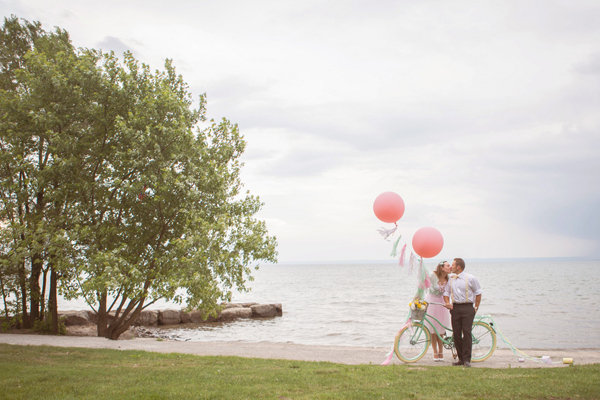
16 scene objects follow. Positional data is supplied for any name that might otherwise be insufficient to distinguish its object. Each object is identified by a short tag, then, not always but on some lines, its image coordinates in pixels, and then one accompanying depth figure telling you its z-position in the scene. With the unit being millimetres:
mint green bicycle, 11750
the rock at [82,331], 21741
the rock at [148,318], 33450
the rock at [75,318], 26719
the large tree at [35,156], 17047
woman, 11891
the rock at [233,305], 40562
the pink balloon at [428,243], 11883
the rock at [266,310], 39469
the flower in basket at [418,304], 11695
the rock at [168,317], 34719
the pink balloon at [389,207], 11992
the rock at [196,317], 35938
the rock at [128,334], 21656
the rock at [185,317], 35750
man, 10914
